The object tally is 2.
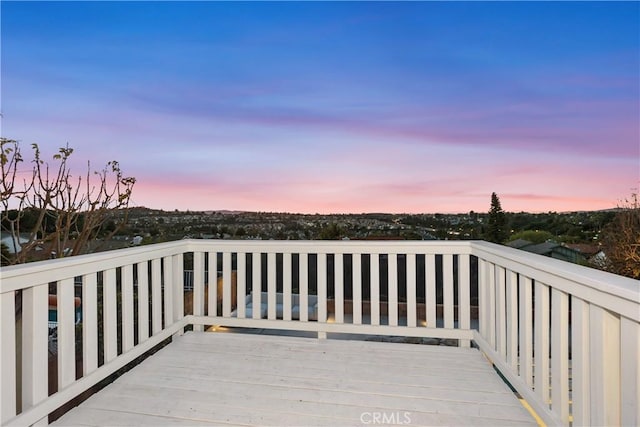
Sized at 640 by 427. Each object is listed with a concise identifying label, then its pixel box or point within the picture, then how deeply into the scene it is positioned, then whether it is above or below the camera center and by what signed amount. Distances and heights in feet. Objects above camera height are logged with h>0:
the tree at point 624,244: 32.71 -3.11
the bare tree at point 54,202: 8.60 +0.42
